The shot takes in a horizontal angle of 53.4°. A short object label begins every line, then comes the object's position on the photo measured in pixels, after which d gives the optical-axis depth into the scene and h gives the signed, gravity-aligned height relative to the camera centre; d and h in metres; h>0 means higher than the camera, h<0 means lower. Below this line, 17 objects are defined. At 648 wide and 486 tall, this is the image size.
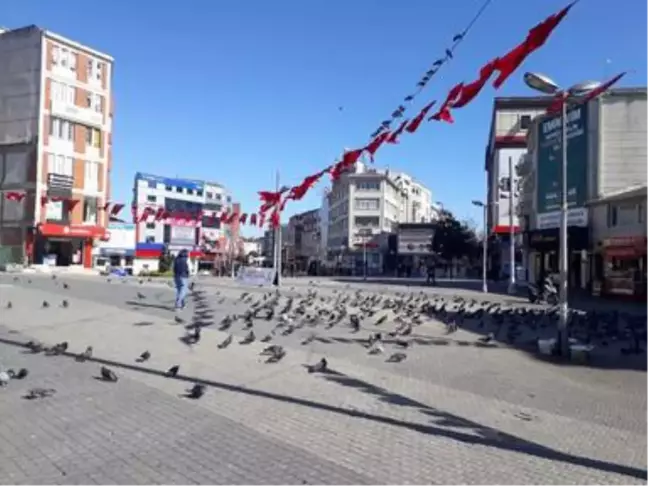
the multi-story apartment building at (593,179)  35.25 +5.92
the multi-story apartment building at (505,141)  70.62 +14.92
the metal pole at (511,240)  36.59 +1.79
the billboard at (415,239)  95.19 +4.54
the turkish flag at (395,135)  9.82 +2.11
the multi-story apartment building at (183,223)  81.12 +6.50
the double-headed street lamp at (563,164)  11.91 +2.19
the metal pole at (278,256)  36.06 +0.63
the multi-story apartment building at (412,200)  129.95 +15.83
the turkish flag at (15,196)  51.56 +5.25
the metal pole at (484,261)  38.56 +0.60
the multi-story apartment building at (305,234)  142.62 +7.87
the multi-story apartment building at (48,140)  55.16 +10.72
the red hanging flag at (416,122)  8.92 +2.13
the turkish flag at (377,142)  10.43 +2.05
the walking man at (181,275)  18.41 -0.31
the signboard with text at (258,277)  35.59 -0.60
